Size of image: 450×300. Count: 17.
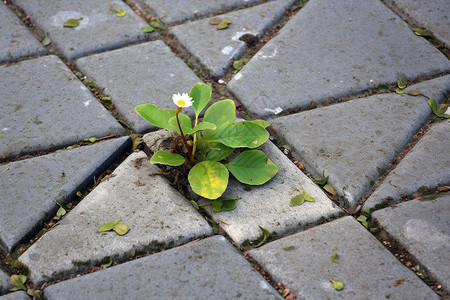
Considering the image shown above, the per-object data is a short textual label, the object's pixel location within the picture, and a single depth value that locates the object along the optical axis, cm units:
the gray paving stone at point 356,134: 103
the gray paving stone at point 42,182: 98
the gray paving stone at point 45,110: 107
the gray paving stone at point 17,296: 92
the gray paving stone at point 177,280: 93
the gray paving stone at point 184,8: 127
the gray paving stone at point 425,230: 95
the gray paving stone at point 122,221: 95
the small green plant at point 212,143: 101
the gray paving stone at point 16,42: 119
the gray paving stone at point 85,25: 121
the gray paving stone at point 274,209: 98
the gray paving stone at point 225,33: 119
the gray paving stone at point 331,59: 113
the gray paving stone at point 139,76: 112
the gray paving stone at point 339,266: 93
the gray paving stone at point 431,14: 123
